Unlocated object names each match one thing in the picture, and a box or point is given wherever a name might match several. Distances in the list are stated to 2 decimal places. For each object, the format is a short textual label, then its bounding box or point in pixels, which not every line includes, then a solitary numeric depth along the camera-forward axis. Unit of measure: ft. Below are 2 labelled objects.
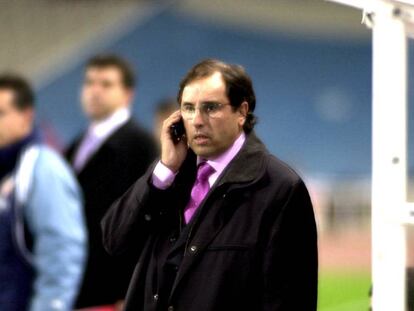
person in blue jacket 32.22
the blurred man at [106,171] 35.24
